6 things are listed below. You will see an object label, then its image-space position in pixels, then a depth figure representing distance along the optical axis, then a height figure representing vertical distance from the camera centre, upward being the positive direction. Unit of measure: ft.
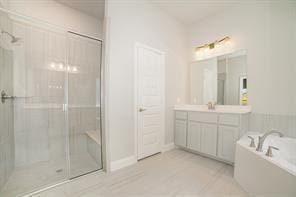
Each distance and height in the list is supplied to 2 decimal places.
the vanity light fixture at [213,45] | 9.46 +3.67
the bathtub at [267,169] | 3.93 -2.46
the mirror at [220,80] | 8.81 +1.09
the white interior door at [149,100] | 8.34 -0.29
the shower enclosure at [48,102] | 6.47 -0.36
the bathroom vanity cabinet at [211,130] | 7.52 -2.09
